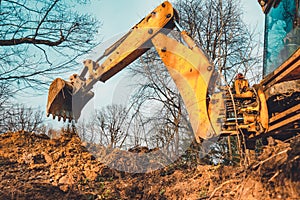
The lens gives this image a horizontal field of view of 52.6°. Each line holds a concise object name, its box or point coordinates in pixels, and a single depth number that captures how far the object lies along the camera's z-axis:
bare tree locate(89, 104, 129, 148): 8.83
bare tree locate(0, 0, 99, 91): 6.38
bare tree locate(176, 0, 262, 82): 10.98
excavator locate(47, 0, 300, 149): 4.00
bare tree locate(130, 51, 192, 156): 10.29
